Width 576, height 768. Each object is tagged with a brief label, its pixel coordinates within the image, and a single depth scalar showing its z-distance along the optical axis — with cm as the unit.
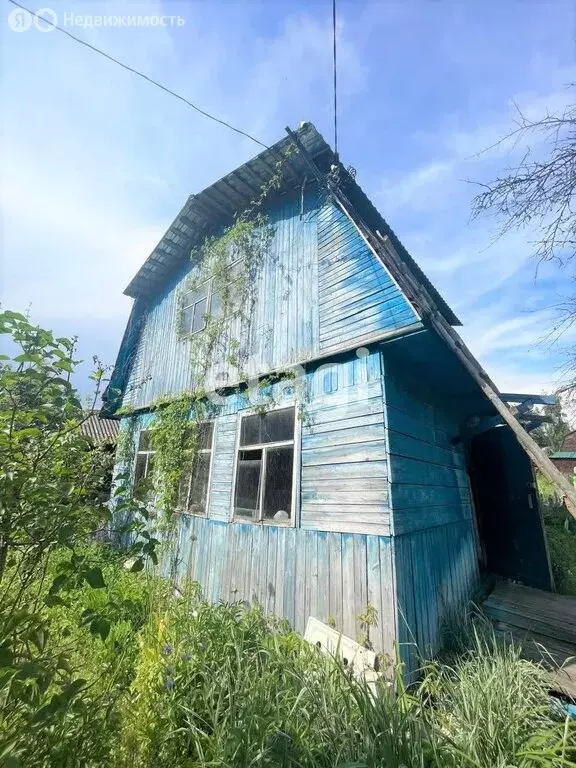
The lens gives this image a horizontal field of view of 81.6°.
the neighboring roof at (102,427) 1964
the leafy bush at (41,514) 148
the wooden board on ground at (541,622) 373
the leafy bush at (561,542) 684
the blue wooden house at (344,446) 395
